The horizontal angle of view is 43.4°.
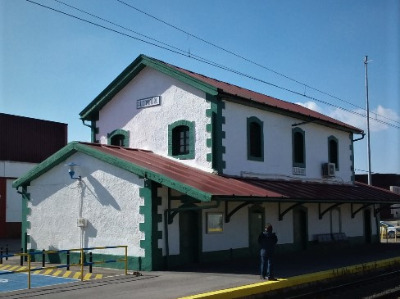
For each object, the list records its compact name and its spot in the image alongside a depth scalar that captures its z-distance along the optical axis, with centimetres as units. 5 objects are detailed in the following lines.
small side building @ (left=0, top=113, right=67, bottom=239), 3478
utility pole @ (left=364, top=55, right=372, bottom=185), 3214
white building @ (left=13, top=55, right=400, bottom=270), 1523
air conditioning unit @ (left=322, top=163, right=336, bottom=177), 2330
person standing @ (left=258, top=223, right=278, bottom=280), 1327
